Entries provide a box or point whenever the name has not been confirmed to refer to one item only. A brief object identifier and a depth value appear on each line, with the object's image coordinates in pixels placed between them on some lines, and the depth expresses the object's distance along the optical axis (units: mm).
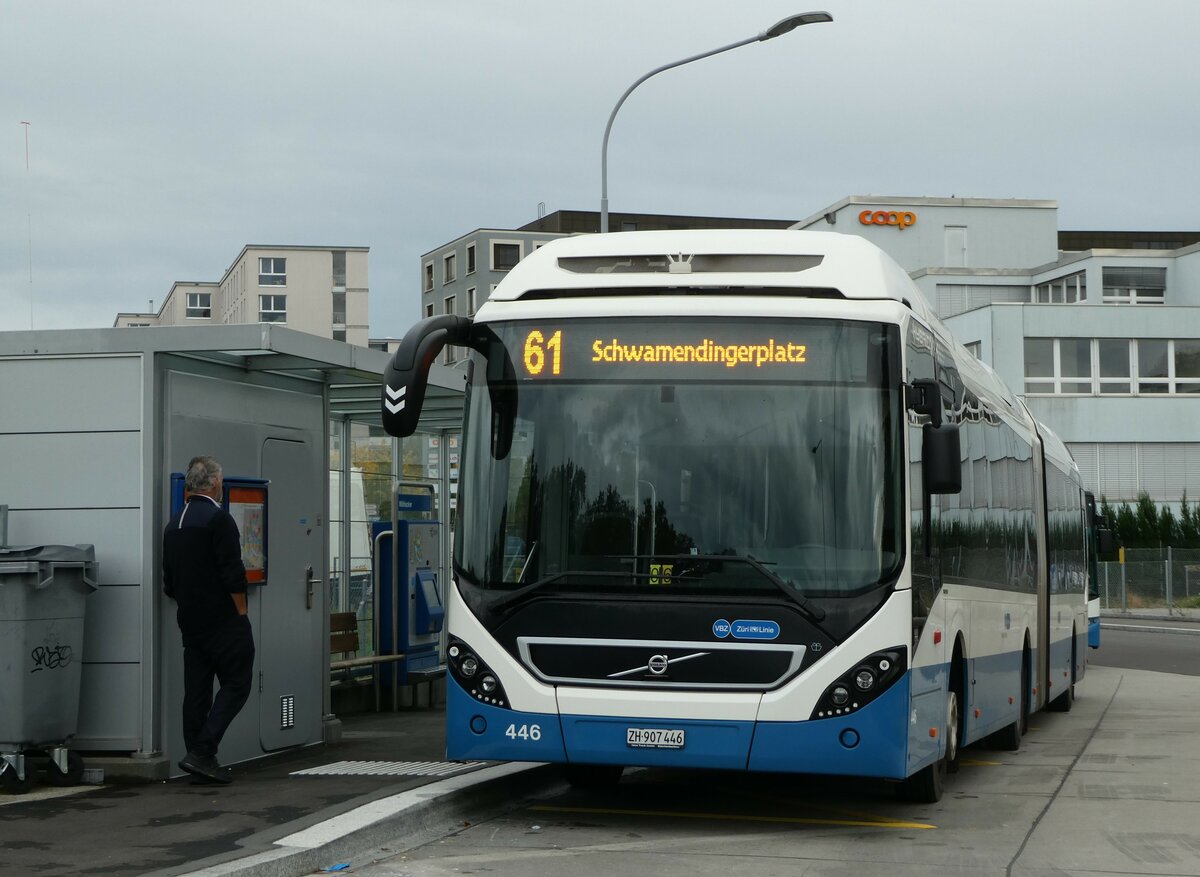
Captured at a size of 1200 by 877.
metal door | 11484
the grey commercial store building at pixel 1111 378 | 57406
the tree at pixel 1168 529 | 51344
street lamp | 19594
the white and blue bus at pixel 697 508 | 8547
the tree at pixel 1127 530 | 52062
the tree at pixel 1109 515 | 51094
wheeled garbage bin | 9375
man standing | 9883
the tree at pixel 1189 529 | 50750
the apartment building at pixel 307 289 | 120288
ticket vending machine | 15391
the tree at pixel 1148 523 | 51781
